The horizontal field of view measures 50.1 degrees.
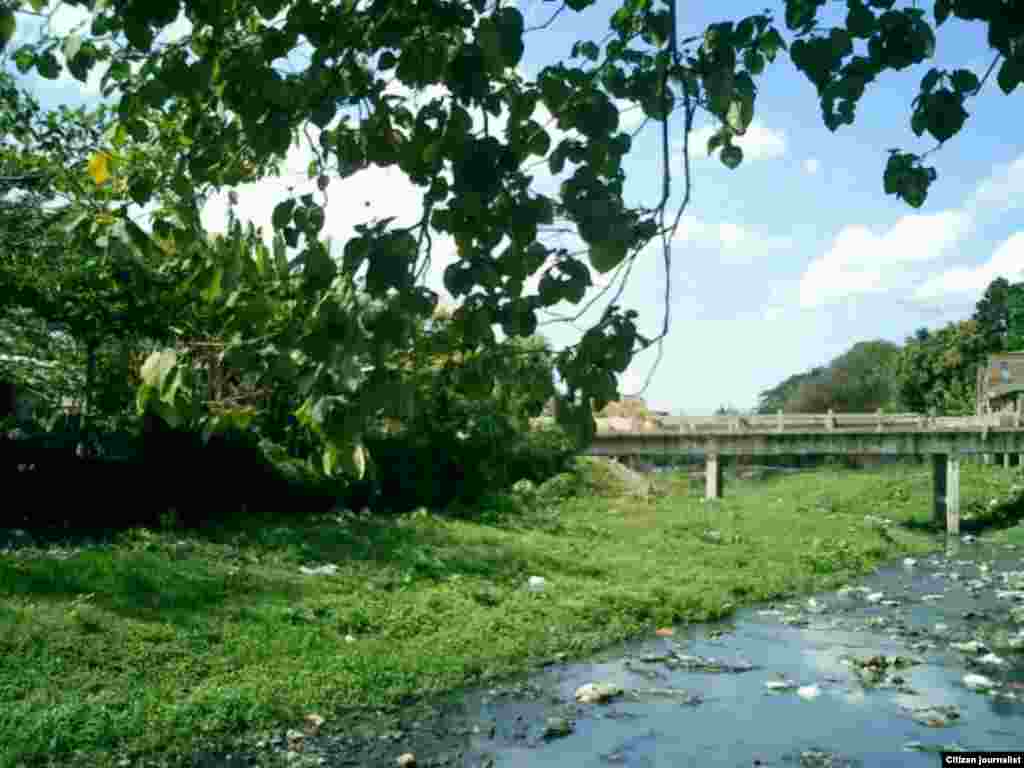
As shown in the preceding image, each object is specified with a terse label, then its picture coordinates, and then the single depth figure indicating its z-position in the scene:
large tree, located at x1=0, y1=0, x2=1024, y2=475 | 3.03
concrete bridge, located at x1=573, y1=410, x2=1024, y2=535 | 33.44
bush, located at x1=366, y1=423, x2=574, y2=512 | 21.38
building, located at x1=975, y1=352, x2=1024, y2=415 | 53.94
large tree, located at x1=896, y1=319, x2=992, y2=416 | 62.34
